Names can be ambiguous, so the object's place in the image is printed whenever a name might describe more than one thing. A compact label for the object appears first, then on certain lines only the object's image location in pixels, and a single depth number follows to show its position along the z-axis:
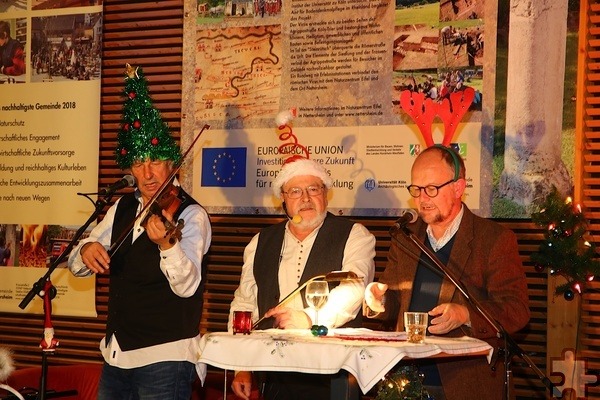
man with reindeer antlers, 4.56
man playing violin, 5.10
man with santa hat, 5.00
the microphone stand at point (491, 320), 4.22
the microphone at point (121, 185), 5.02
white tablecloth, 3.81
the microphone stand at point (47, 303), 4.87
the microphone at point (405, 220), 4.30
